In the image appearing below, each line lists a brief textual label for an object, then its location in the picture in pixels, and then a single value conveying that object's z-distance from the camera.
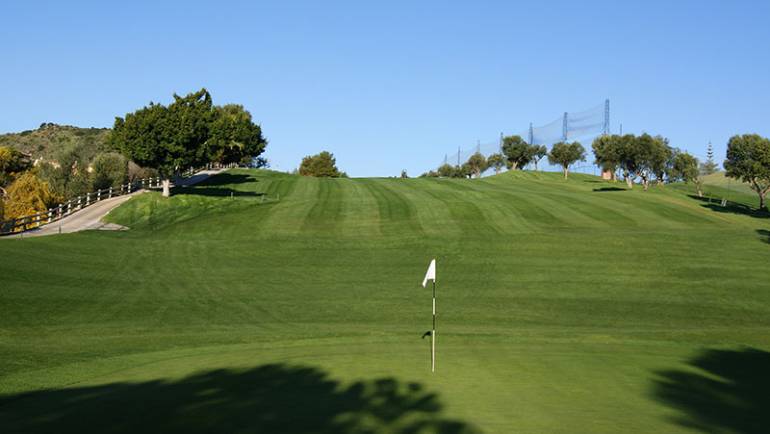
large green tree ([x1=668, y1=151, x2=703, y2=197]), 100.25
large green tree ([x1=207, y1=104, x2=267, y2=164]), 70.94
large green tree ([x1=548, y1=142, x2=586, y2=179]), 126.31
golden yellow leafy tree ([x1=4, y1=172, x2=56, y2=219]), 86.12
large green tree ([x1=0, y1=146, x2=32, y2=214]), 101.42
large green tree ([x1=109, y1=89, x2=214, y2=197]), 65.62
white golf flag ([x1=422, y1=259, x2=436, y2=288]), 20.17
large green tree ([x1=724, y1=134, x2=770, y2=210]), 72.00
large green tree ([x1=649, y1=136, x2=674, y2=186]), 92.31
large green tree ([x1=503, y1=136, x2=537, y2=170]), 145.12
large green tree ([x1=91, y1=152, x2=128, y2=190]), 82.88
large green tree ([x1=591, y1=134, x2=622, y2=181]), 95.50
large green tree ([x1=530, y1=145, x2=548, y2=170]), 145.62
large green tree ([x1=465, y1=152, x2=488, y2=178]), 175.98
